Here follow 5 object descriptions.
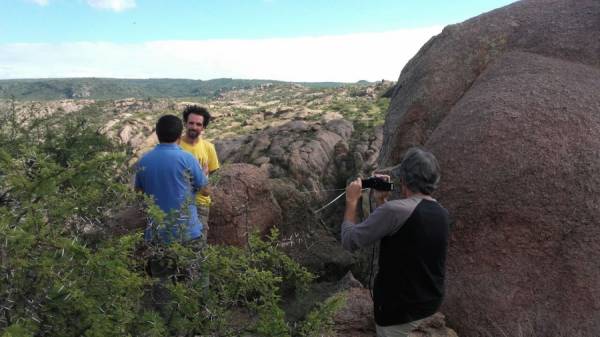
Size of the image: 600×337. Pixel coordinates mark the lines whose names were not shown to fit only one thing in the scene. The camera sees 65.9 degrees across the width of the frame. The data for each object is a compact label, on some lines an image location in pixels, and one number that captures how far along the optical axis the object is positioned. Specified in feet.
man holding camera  9.52
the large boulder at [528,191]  14.42
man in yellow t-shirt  17.71
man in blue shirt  13.28
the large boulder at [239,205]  22.75
